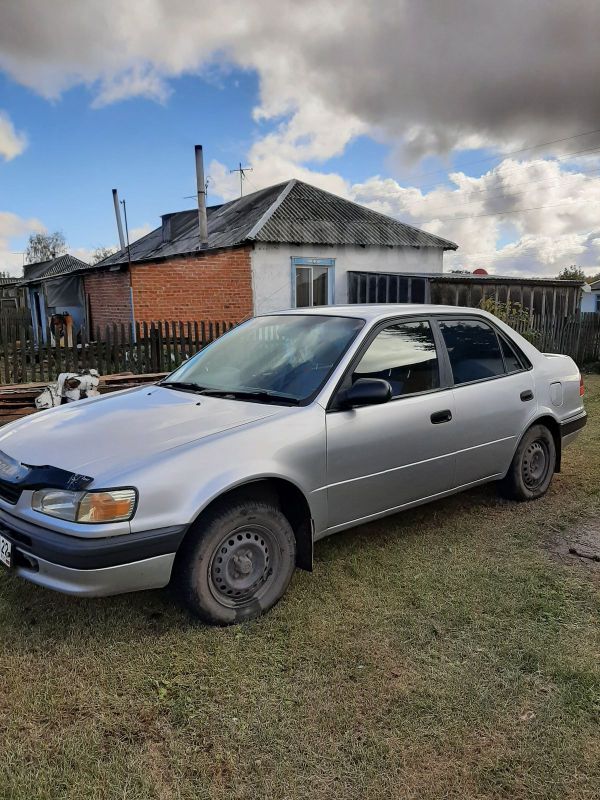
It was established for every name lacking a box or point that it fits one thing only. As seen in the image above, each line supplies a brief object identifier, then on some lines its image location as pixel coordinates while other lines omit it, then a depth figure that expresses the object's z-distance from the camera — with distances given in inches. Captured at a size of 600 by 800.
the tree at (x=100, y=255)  2165.8
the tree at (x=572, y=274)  2369.6
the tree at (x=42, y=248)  2704.2
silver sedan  101.0
